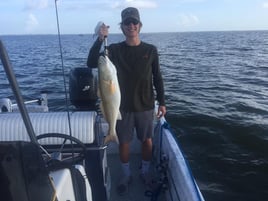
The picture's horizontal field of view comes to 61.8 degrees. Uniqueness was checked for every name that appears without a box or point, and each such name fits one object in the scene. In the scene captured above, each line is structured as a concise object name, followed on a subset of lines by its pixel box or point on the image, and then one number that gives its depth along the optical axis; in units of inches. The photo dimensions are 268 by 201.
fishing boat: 43.8
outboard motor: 125.9
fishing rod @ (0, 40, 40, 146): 40.7
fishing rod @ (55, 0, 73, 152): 80.1
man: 102.5
